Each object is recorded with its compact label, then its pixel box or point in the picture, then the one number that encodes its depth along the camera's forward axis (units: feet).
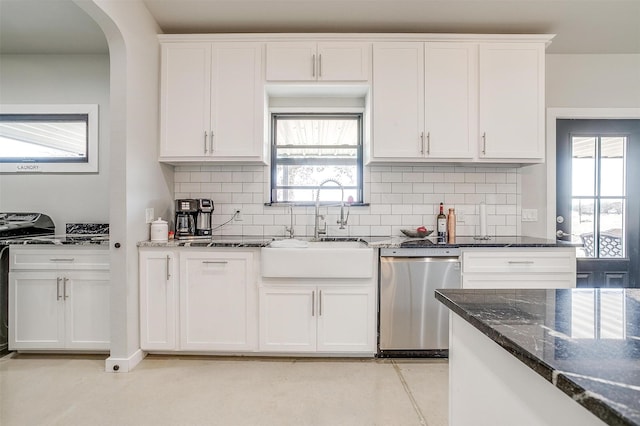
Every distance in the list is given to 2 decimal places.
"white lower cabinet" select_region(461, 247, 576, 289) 7.74
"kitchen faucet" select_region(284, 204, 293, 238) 9.57
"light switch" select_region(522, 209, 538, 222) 9.74
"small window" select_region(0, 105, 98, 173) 9.79
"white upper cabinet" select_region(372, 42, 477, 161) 8.48
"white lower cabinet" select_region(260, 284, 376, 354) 7.60
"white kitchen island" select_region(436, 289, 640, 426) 1.50
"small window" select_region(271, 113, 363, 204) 10.02
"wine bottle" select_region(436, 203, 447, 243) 9.23
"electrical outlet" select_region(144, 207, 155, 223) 8.10
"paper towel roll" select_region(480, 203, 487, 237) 9.21
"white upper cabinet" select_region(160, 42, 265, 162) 8.55
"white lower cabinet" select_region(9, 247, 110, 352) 7.68
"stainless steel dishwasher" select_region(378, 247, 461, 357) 7.63
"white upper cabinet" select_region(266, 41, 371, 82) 8.52
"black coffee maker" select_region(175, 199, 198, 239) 8.71
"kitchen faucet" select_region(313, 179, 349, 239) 9.10
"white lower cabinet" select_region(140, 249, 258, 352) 7.70
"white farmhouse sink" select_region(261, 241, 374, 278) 7.45
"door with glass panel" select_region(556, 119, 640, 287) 9.66
